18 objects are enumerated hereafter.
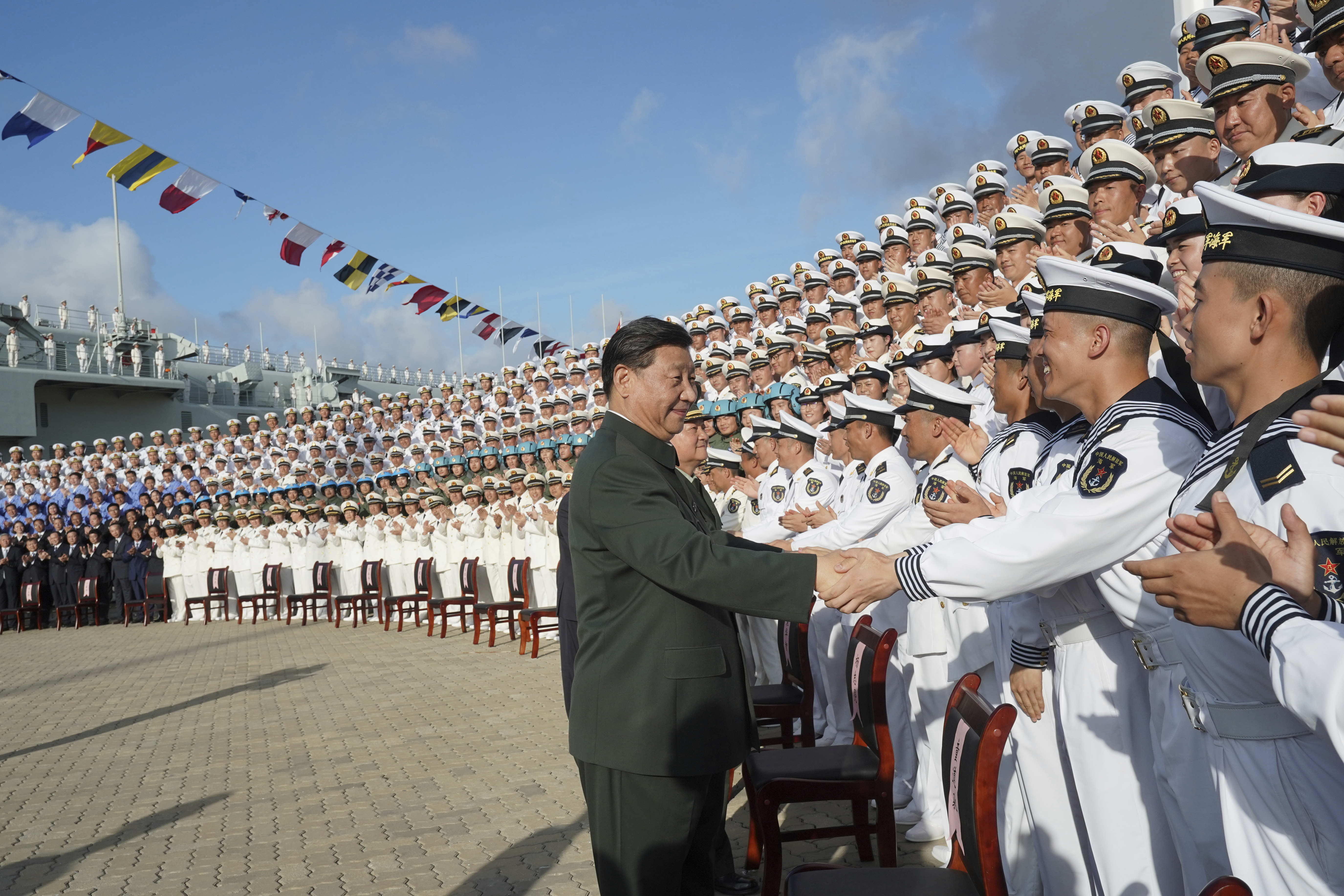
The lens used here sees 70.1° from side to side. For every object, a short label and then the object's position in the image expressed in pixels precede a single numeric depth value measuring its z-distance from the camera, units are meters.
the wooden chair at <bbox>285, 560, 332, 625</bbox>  14.97
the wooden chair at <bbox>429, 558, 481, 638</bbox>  12.34
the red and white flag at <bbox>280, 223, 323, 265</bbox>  18.22
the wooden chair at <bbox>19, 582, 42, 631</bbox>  17.98
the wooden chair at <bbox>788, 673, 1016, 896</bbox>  2.33
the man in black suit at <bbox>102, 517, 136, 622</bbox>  18.45
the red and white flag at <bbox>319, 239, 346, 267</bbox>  18.89
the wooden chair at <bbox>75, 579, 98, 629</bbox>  18.08
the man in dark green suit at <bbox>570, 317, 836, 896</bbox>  2.42
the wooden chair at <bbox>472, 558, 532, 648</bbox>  11.61
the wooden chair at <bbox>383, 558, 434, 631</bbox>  13.44
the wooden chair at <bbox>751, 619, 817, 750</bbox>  4.77
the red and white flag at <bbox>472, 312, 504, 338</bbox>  23.31
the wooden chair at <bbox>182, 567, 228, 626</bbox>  16.69
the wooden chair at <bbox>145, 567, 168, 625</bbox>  18.30
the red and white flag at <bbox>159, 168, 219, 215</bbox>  16.78
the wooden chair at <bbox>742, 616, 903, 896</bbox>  3.47
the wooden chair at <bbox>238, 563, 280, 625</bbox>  15.80
